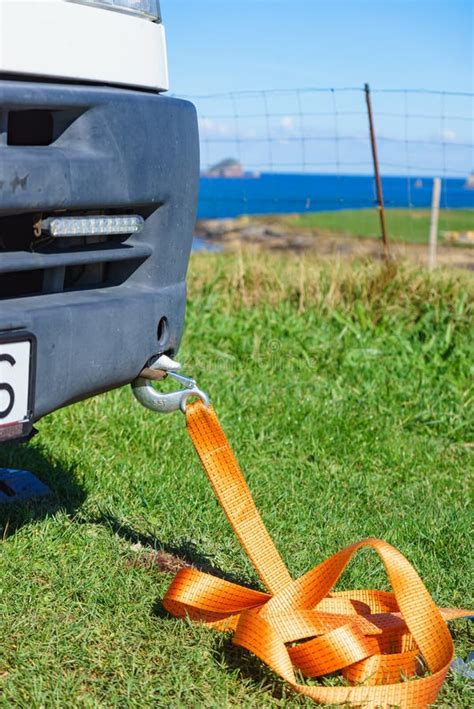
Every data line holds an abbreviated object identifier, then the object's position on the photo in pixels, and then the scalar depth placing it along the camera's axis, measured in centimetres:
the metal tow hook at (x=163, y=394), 246
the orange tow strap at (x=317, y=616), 222
